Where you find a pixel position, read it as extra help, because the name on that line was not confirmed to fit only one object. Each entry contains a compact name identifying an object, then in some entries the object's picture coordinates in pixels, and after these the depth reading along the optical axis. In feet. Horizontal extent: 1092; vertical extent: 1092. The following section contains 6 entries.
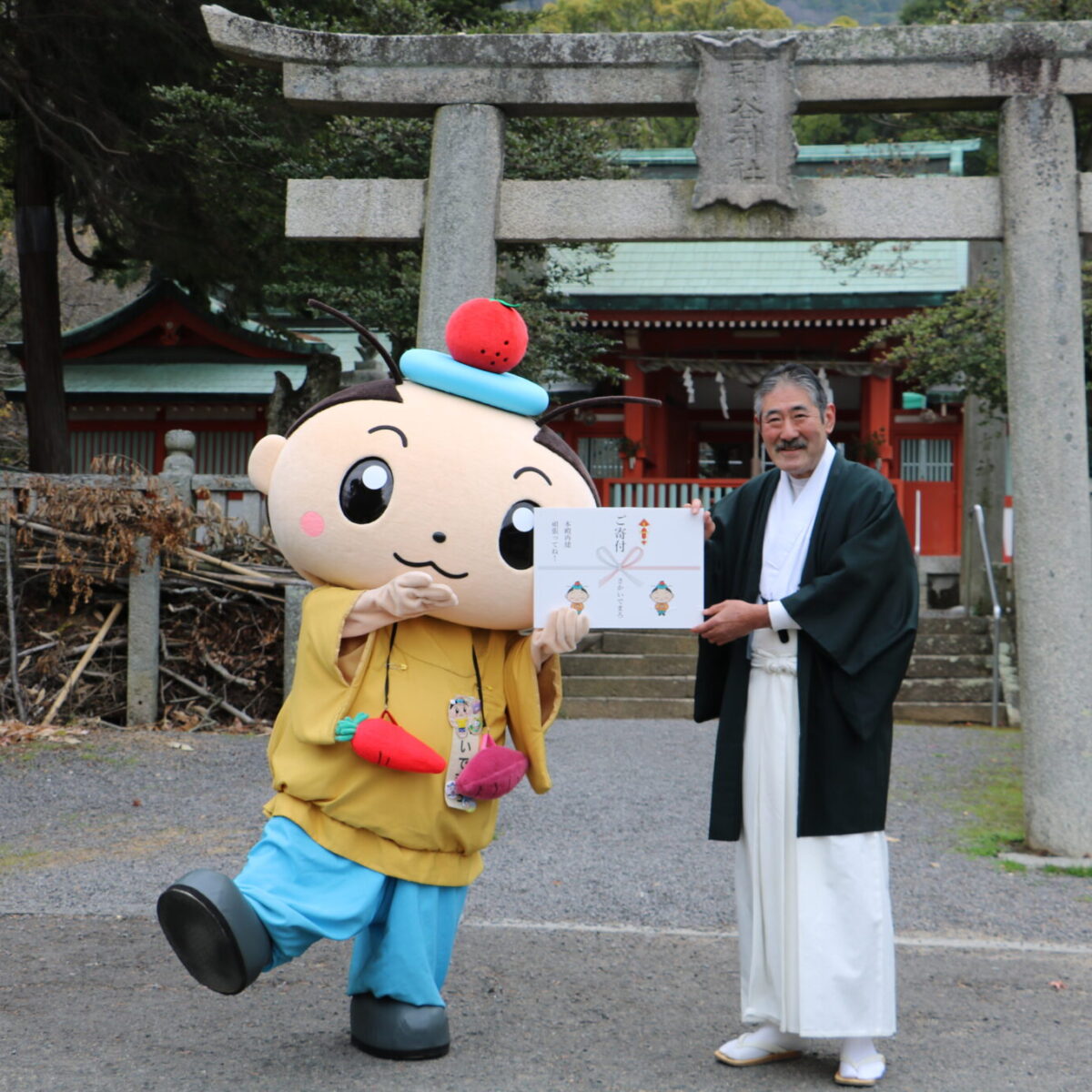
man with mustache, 11.18
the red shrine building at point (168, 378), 51.39
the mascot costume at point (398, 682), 11.09
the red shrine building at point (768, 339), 46.44
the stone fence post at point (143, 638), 29.09
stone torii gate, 19.52
